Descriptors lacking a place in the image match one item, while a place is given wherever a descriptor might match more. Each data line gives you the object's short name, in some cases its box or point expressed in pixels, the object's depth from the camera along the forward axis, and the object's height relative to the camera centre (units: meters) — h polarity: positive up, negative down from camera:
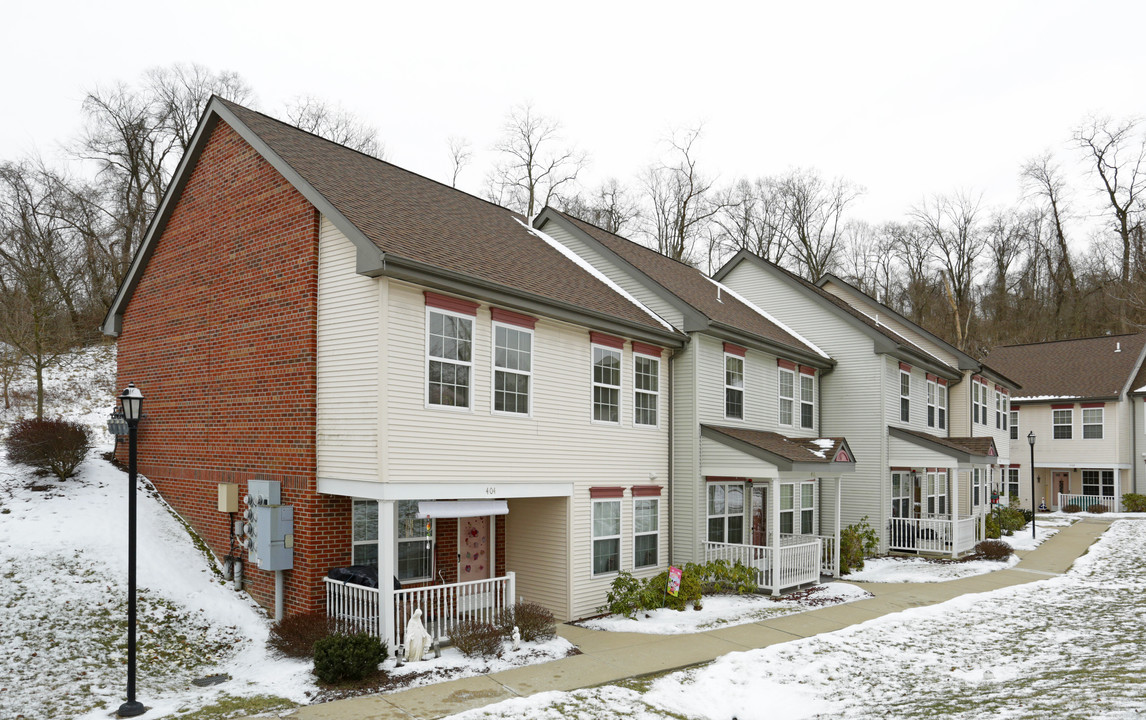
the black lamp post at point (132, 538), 9.02 -1.48
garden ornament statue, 10.85 -3.15
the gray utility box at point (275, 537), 11.77 -1.83
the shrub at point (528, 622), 12.01 -3.21
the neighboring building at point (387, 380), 11.63 +0.65
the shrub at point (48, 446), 14.80 -0.55
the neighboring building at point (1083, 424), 37.34 -0.41
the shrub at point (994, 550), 21.83 -3.83
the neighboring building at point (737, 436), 17.11 -0.47
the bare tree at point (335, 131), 41.94 +15.66
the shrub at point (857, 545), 19.94 -3.46
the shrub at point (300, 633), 10.96 -3.09
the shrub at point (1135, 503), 35.62 -4.03
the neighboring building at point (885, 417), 22.56 -0.03
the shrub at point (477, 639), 11.20 -3.25
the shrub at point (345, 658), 9.95 -3.13
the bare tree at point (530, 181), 42.44 +13.07
